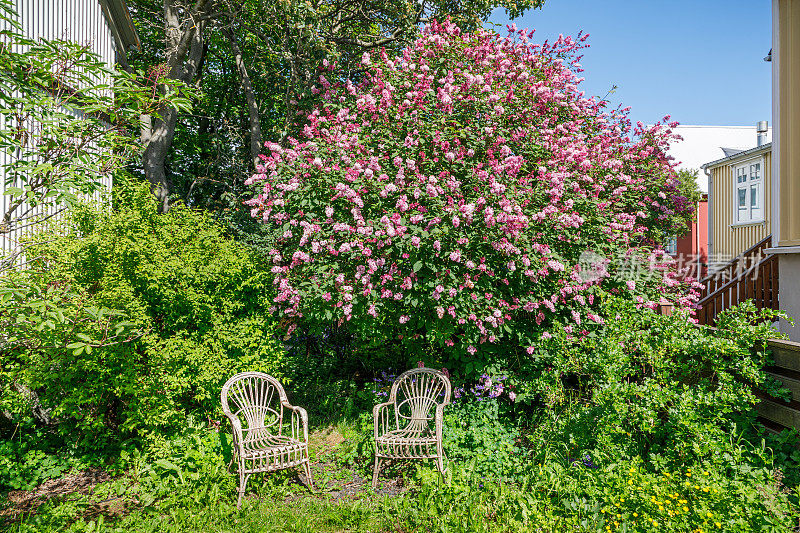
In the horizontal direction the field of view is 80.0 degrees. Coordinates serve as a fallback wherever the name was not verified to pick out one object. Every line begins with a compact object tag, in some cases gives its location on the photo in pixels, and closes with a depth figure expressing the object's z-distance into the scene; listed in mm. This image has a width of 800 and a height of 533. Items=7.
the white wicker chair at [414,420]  4398
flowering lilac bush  4605
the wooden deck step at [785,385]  3721
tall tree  7973
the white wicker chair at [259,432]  4125
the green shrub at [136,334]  4246
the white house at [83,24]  5395
